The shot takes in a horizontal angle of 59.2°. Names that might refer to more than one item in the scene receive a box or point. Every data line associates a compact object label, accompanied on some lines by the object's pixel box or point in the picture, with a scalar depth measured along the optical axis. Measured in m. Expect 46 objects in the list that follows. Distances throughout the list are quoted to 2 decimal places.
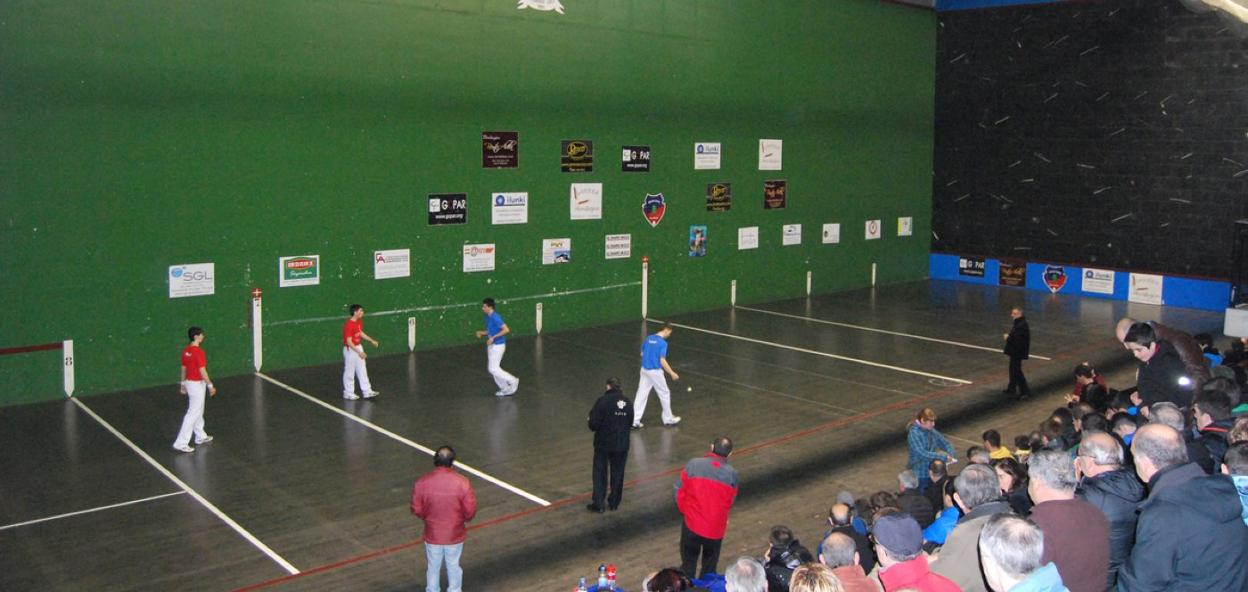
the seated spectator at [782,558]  6.73
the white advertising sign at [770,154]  25.03
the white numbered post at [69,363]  15.72
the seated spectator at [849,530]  7.37
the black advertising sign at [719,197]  24.06
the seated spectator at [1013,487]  7.36
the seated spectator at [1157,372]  9.70
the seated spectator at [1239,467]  6.35
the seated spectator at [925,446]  10.26
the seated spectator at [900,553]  5.09
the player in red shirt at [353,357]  15.53
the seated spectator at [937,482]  8.74
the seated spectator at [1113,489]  6.05
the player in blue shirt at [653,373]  13.91
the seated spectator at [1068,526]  5.39
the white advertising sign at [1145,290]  25.64
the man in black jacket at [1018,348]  15.84
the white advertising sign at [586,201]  21.59
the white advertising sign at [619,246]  22.37
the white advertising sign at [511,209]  20.33
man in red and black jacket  8.58
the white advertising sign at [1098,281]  26.47
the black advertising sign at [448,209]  19.50
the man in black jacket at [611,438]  10.65
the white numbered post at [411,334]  19.36
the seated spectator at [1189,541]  5.27
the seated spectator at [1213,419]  7.66
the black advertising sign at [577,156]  21.27
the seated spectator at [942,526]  7.53
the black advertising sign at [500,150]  20.02
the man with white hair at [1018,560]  4.48
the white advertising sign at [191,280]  16.62
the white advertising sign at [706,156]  23.62
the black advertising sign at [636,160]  22.31
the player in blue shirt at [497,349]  15.81
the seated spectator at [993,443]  9.46
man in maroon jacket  8.45
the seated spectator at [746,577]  5.12
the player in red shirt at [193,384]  13.01
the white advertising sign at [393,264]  18.92
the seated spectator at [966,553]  5.40
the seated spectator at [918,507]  7.82
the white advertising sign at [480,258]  20.06
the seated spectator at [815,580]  4.50
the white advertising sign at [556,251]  21.25
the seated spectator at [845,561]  5.23
